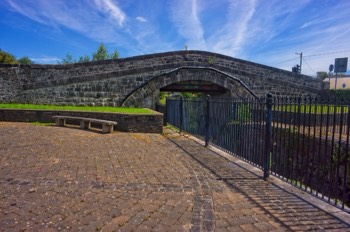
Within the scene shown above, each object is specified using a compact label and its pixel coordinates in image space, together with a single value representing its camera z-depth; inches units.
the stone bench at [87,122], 411.7
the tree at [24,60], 1855.3
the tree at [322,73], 2326.0
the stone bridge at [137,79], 634.8
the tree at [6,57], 1346.0
